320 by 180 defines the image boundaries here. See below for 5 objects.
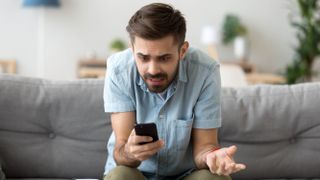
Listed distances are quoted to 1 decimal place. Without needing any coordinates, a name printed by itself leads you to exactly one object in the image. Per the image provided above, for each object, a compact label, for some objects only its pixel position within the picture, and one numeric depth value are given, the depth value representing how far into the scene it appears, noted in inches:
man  63.0
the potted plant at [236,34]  195.9
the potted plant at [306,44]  178.1
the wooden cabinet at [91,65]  182.2
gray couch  73.7
